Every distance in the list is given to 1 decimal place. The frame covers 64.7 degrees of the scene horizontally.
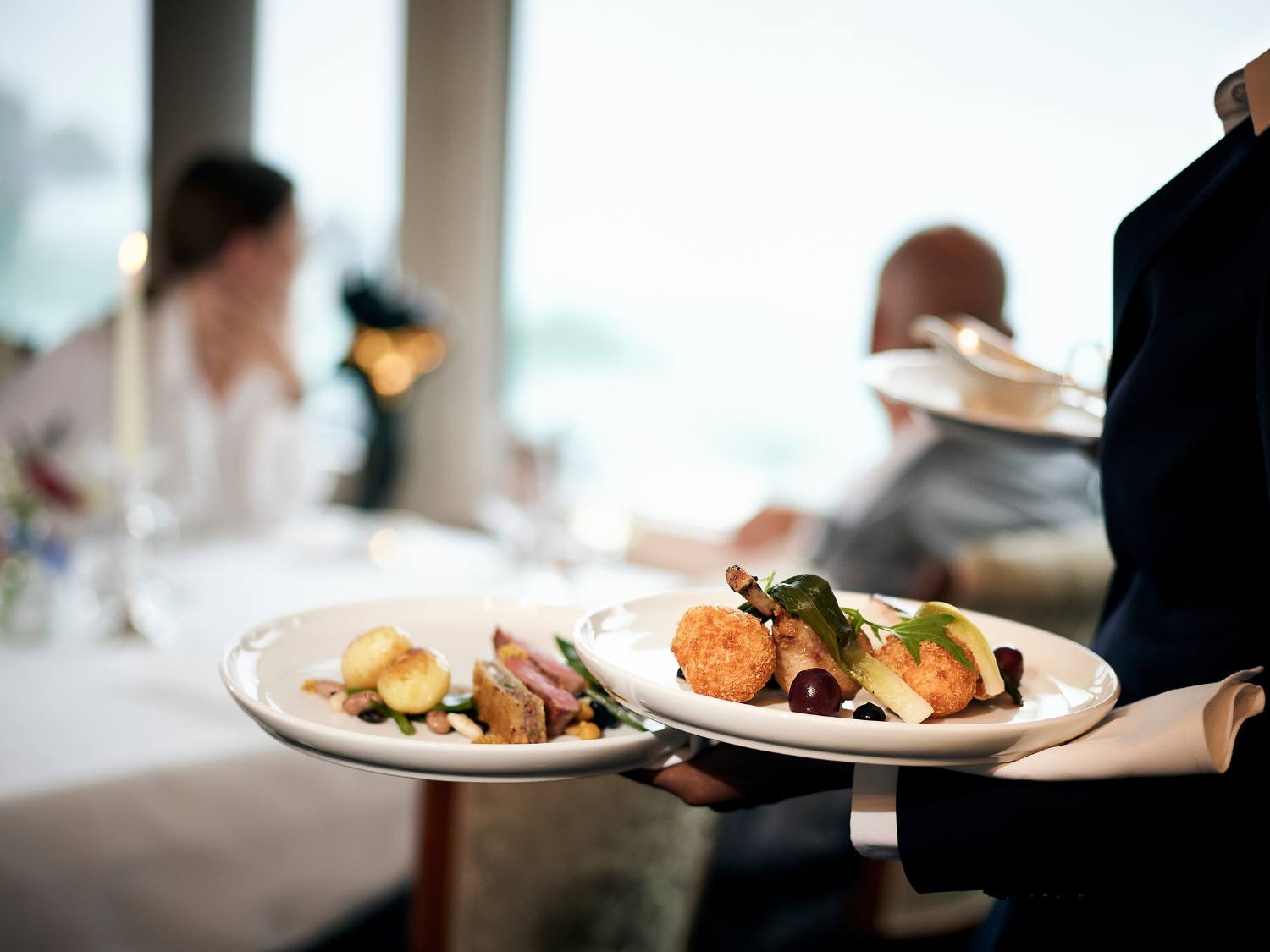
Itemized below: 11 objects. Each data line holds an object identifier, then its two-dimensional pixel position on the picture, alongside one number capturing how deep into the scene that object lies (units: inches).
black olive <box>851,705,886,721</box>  27.0
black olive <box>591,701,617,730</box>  34.1
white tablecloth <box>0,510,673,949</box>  54.6
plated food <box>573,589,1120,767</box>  24.5
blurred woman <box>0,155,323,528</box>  124.9
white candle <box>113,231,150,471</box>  72.3
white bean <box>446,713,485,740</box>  32.4
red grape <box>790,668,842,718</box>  26.5
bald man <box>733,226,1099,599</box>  98.0
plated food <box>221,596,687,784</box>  27.7
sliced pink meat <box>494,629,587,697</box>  34.9
